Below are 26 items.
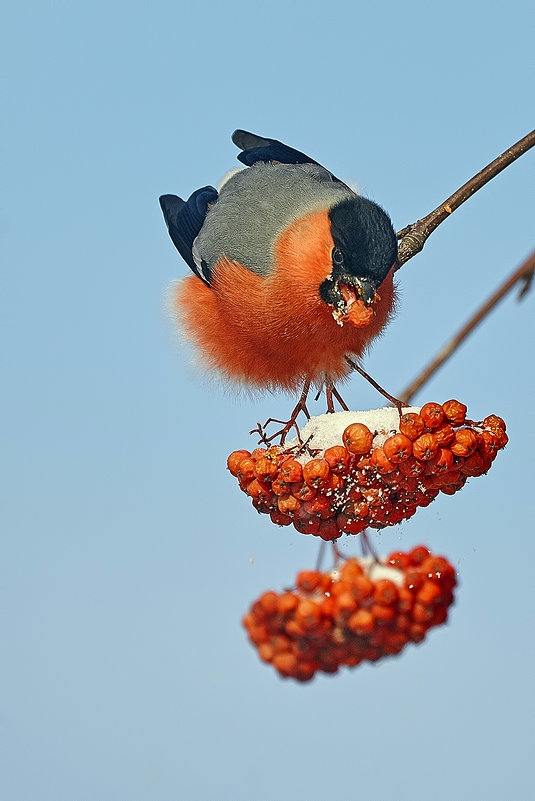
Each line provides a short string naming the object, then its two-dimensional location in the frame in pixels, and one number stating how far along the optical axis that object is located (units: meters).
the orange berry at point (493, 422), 5.53
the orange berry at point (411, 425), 5.23
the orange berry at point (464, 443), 5.21
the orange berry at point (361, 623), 4.46
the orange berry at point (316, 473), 5.14
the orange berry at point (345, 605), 4.49
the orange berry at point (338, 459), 5.20
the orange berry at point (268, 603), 4.51
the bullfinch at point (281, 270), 6.16
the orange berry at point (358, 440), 5.22
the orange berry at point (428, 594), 4.63
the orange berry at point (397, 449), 5.12
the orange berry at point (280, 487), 5.28
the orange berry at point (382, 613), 4.53
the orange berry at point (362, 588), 4.56
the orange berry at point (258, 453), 5.44
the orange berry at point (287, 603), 4.50
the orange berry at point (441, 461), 5.20
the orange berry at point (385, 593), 4.55
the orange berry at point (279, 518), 5.48
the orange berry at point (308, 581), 4.61
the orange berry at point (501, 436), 5.49
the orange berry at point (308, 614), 4.45
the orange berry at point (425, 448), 5.15
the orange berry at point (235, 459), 5.49
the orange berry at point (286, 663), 4.50
